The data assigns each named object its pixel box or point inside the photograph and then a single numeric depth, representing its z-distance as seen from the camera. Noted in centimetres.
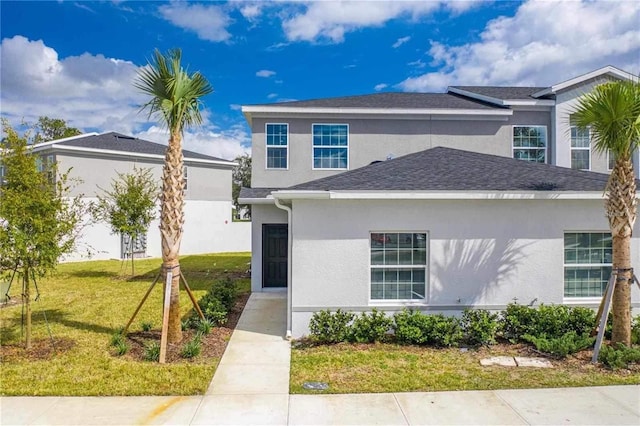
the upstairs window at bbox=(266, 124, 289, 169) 1459
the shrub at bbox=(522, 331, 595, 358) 711
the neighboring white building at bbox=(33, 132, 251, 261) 2230
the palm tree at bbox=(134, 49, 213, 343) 769
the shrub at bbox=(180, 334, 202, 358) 721
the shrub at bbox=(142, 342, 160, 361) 708
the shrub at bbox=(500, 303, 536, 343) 791
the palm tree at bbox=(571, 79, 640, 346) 673
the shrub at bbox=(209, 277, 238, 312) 1060
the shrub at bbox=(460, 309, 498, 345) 769
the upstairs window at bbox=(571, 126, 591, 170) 1494
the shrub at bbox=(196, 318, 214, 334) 846
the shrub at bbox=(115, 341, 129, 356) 736
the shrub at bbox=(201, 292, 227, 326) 928
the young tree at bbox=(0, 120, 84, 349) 715
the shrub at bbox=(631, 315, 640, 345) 752
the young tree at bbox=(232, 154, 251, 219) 5372
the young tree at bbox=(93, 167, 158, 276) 1592
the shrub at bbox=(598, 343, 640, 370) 660
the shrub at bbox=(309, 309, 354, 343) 789
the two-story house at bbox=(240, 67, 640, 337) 825
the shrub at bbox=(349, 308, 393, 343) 790
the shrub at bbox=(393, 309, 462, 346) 765
